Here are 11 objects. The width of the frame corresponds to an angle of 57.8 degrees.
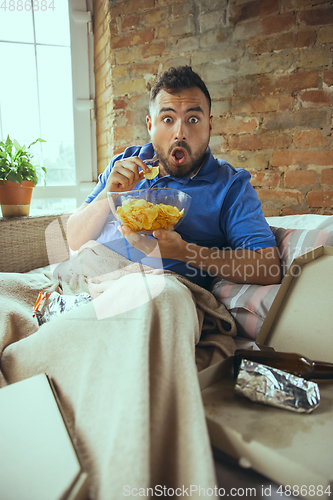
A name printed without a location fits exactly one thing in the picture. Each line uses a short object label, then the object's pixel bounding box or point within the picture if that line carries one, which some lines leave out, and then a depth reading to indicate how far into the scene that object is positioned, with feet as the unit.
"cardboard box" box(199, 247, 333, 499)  1.52
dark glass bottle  2.09
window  6.66
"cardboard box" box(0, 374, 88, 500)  1.44
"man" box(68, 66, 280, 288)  3.04
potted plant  5.09
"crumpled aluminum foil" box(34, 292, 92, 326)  2.66
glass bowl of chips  2.53
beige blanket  1.52
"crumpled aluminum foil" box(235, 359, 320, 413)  1.86
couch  1.77
